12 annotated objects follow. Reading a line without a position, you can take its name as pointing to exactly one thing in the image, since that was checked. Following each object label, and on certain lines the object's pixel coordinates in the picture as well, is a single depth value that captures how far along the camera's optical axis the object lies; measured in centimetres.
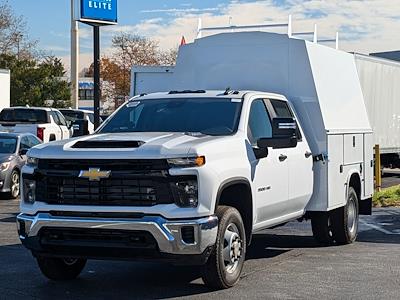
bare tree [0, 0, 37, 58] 5362
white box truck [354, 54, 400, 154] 2141
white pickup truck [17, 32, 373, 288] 682
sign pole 1642
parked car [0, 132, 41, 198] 1628
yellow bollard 1867
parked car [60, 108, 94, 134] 2888
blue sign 1636
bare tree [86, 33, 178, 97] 6825
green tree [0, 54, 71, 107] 4841
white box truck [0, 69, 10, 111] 3384
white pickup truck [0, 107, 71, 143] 2266
